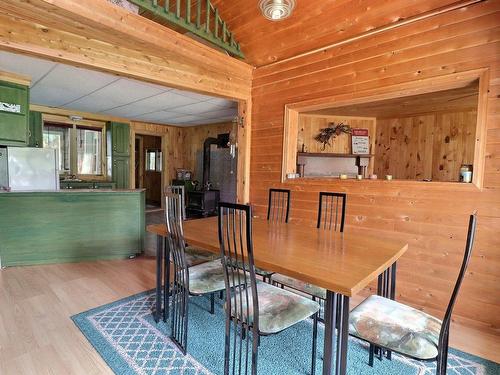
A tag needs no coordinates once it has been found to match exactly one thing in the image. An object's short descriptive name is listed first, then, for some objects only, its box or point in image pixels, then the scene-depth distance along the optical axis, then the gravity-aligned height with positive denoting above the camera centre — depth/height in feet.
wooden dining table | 4.12 -1.54
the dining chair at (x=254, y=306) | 4.58 -2.50
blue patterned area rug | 5.70 -4.00
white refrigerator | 11.71 -0.09
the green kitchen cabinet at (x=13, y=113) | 12.44 +2.43
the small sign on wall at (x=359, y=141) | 15.71 +1.84
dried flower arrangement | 15.47 +2.30
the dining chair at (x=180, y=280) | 6.09 -2.57
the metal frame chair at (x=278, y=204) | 11.64 -1.37
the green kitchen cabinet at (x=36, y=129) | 17.63 +2.41
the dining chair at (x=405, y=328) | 4.11 -2.53
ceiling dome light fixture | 6.73 +4.05
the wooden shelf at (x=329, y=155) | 15.05 +1.02
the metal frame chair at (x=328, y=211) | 10.45 -1.45
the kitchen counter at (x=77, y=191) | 10.87 -0.96
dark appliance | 20.81 -1.89
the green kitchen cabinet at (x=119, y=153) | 21.26 +1.20
